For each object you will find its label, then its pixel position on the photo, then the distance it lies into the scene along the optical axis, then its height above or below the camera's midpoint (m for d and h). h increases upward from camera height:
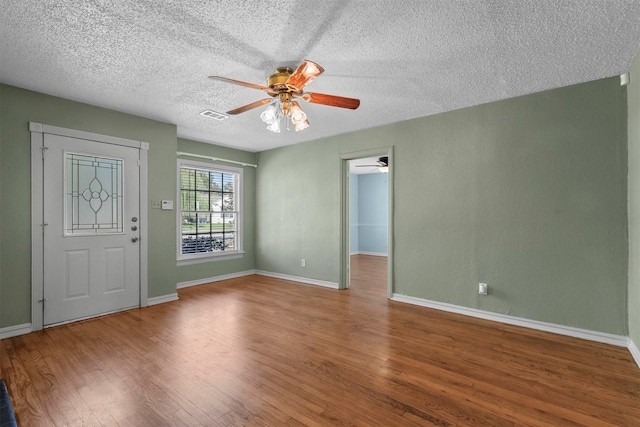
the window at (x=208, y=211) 5.20 +0.00
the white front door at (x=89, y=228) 3.29 -0.21
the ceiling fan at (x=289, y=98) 2.40 +0.96
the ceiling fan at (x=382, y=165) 6.49 +1.13
